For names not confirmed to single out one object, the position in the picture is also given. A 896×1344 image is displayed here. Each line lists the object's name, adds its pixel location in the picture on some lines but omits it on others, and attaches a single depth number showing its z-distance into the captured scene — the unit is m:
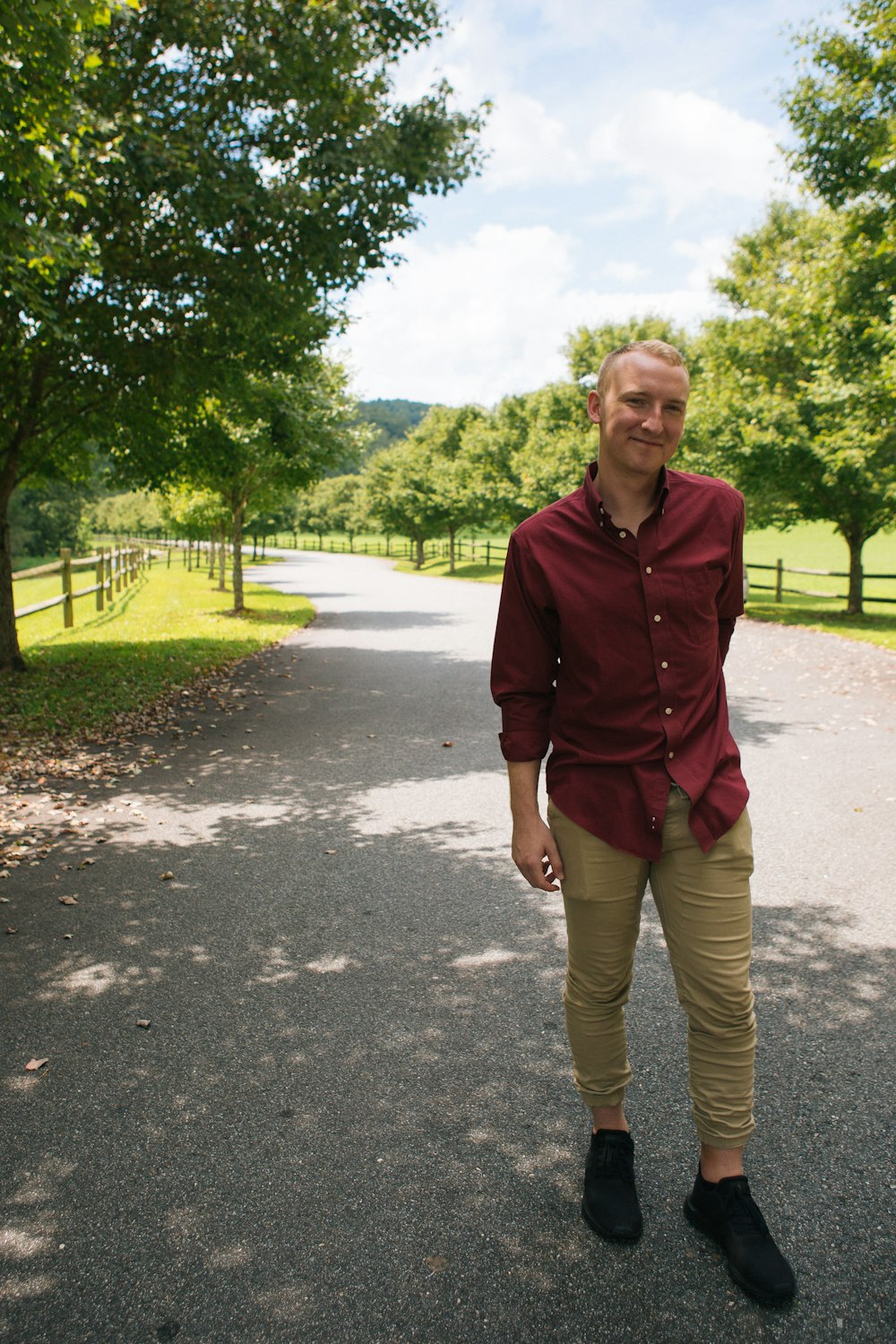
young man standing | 2.38
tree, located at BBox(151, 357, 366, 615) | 14.12
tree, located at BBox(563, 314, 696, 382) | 43.38
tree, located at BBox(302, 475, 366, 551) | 87.00
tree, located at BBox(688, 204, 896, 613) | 15.88
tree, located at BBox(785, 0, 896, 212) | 14.54
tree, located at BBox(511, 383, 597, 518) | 36.88
